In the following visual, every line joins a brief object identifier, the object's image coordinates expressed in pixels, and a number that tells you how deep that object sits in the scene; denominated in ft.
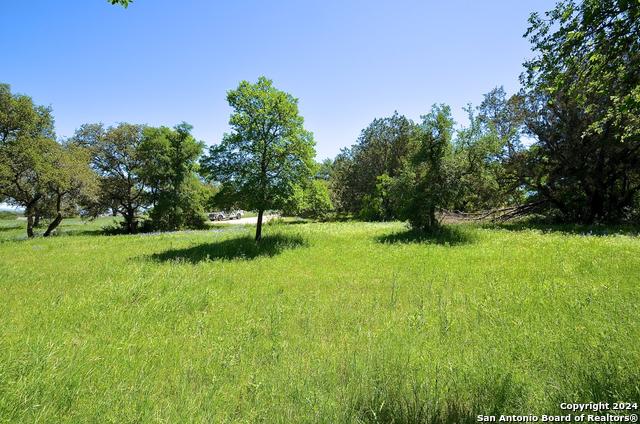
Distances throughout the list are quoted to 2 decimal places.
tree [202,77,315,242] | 42.63
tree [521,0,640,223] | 57.52
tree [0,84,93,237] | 57.88
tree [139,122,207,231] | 82.58
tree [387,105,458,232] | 47.93
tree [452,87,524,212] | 47.98
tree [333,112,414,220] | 126.82
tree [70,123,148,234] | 91.81
